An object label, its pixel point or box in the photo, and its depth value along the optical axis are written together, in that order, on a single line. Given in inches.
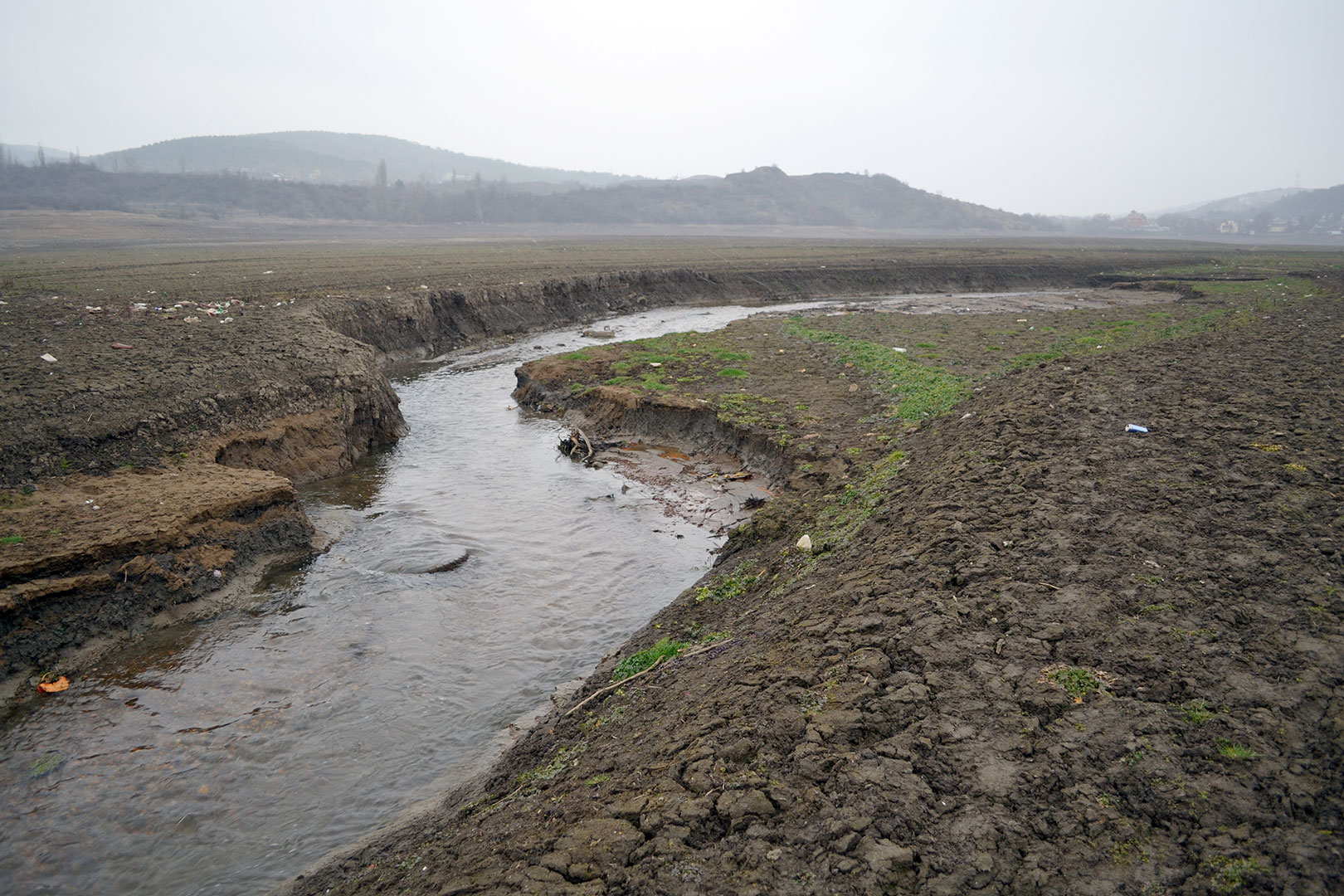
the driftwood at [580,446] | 516.7
